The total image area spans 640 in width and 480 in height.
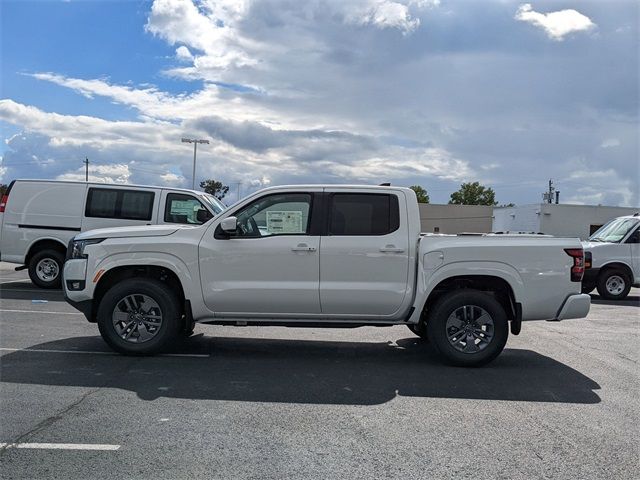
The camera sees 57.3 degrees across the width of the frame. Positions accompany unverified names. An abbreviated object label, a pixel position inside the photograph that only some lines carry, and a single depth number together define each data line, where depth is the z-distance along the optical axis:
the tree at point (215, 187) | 62.16
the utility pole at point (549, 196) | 84.69
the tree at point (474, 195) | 100.31
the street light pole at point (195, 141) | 45.41
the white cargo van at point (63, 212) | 12.16
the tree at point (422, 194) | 92.98
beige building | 66.38
